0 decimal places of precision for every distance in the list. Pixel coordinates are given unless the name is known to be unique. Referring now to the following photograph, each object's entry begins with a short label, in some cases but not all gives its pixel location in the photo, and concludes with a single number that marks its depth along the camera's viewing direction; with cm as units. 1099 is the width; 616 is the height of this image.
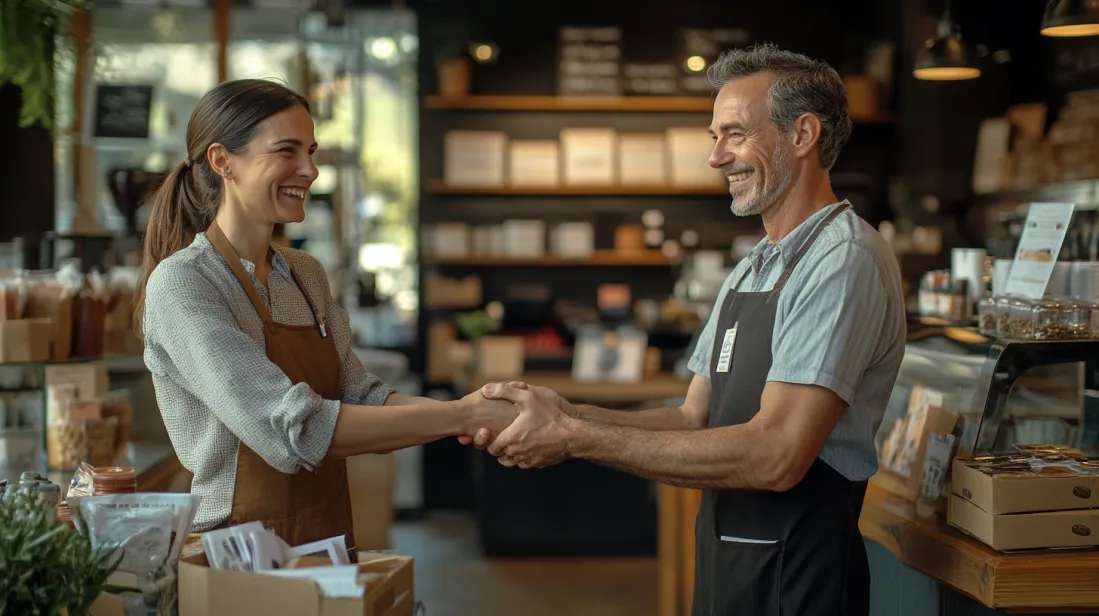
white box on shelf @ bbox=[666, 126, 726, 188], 770
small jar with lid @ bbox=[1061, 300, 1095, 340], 254
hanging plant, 296
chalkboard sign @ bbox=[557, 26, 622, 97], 773
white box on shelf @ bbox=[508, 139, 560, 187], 772
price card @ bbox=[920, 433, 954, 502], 257
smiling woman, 204
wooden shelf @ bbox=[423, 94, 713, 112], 773
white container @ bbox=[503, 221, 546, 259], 770
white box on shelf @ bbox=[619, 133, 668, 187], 773
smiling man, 218
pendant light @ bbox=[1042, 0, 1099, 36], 358
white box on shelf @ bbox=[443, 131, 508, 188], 769
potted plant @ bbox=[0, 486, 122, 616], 155
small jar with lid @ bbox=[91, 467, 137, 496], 209
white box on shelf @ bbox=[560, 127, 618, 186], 771
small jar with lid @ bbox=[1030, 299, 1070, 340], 255
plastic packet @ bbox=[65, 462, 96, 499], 211
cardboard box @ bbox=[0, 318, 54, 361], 293
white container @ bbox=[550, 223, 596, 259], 768
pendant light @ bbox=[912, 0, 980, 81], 490
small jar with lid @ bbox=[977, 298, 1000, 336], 276
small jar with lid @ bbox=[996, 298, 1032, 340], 261
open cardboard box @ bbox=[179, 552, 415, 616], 166
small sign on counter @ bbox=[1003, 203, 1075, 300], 273
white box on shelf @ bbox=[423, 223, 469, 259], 765
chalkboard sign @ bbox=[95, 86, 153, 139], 437
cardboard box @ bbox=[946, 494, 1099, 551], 229
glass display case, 250
